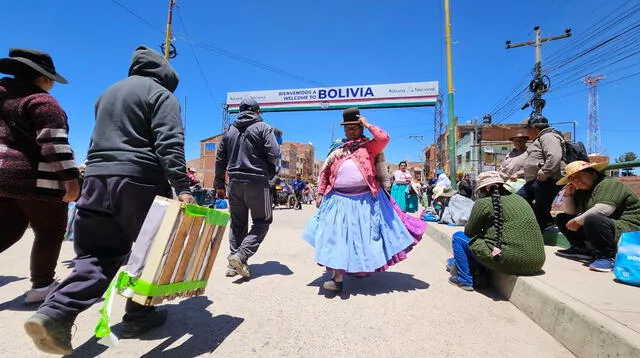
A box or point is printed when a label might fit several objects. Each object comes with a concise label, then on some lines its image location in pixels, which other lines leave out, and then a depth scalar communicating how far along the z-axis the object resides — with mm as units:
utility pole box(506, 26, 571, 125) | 15430
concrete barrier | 1645
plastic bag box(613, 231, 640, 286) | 2551
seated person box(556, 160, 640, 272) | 3059
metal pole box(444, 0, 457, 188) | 10703
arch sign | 18703
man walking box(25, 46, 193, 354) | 1868
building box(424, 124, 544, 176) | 30047
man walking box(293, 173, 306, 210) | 15234
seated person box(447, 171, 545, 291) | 2783
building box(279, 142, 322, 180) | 75438
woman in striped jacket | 2371
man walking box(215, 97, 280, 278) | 3605
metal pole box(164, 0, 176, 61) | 14829
